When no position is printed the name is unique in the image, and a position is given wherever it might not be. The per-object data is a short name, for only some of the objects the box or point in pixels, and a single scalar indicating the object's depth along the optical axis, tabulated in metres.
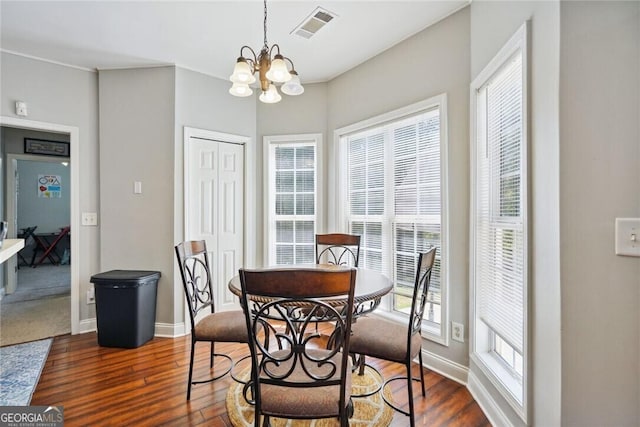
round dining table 1.59
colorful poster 7.38
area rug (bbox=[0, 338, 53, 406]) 1.98
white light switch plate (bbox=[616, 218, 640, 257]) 0.98
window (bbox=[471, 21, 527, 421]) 1.53
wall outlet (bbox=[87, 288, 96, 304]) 3.12
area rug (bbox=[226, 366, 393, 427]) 1.72
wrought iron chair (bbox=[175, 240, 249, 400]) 1.97
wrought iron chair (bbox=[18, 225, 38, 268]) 6.80
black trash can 2.74
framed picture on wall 4.46
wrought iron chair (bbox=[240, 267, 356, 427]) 1.21
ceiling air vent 2.30
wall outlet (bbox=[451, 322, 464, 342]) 2.19
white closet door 3.24
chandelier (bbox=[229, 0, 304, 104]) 1.82
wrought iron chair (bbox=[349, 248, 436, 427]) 1.70
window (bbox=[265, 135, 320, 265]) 3.53
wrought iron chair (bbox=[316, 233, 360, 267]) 2.87
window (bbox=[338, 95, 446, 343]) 2.46
